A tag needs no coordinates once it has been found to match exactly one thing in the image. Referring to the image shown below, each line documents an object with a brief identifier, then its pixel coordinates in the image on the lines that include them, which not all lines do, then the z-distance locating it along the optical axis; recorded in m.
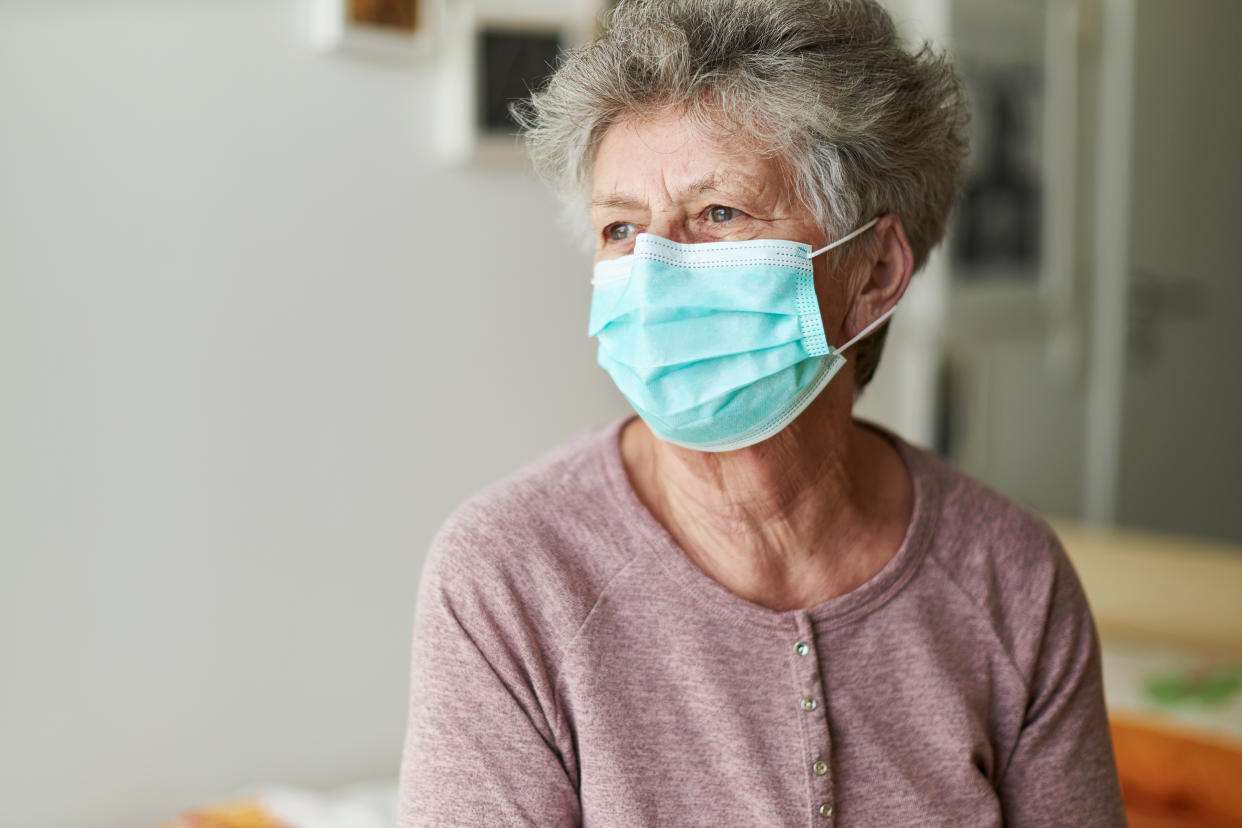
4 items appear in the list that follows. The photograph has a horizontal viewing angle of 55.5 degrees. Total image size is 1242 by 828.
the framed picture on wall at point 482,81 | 2.19
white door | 3.75
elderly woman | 1.06
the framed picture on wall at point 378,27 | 2.00
